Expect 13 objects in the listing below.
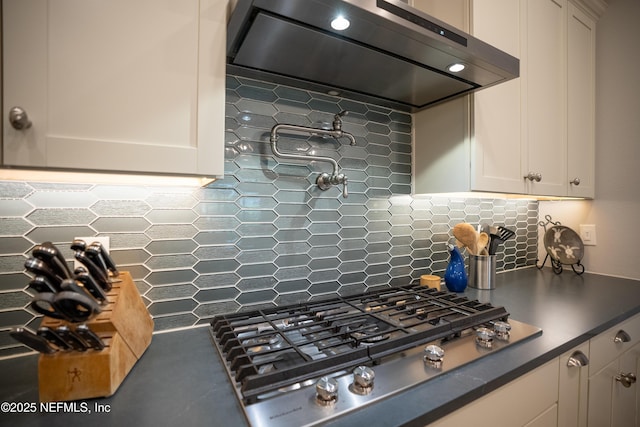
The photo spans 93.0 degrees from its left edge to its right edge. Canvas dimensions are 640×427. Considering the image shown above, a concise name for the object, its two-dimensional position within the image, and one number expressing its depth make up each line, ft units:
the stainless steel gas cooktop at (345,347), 1.99
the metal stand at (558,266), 6.30
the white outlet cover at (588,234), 6.20
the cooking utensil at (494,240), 4.93
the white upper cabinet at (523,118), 4.01
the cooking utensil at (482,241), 4.85
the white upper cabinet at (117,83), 1.94
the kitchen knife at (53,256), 1.89
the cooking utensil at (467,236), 4.77
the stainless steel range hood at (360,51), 2.44
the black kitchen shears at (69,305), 1.84
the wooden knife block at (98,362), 1.97
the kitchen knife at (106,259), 2.34
